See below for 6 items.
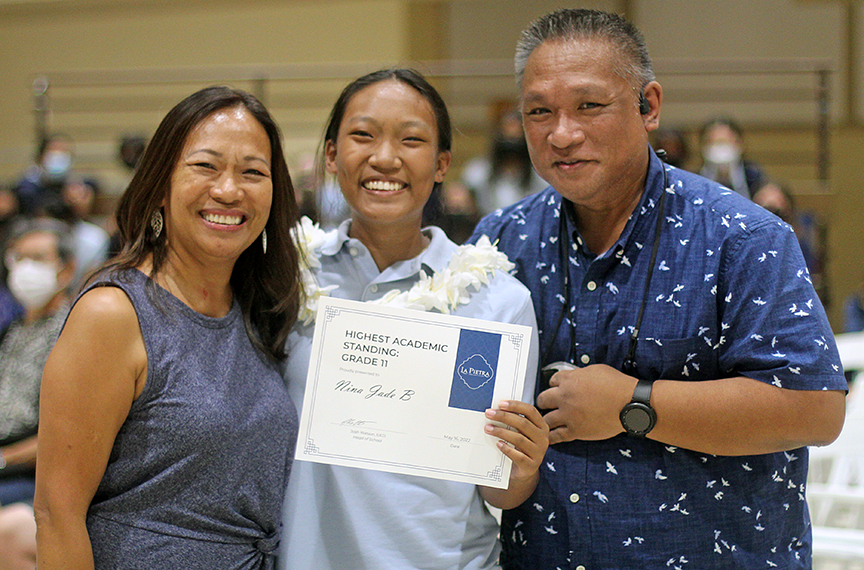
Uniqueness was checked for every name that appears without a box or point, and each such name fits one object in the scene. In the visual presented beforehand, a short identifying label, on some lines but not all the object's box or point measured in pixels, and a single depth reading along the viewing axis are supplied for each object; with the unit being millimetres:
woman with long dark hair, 1403
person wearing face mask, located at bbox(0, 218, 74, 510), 3023
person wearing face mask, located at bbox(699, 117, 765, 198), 5254
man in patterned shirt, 1585
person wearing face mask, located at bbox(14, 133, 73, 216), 6539
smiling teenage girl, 1637
